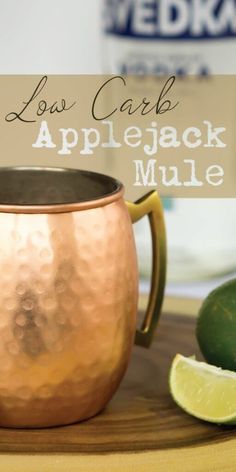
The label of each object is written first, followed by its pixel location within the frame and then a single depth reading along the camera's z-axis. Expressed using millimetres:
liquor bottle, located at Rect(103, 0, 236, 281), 939
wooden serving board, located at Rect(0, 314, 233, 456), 501
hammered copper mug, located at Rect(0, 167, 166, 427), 497
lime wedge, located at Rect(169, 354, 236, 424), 525
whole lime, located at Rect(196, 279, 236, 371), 559
